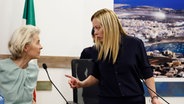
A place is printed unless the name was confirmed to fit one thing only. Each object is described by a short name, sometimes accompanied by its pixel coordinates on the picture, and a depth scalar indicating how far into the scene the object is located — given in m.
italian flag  4.33
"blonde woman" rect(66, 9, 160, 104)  3.04
